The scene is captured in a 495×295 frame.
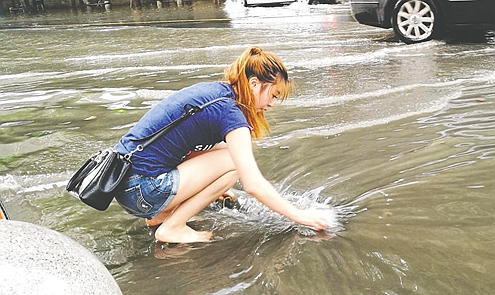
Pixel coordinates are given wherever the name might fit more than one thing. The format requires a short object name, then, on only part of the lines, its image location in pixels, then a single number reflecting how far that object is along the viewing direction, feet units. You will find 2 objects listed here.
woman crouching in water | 9.90
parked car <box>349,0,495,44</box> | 28.14
